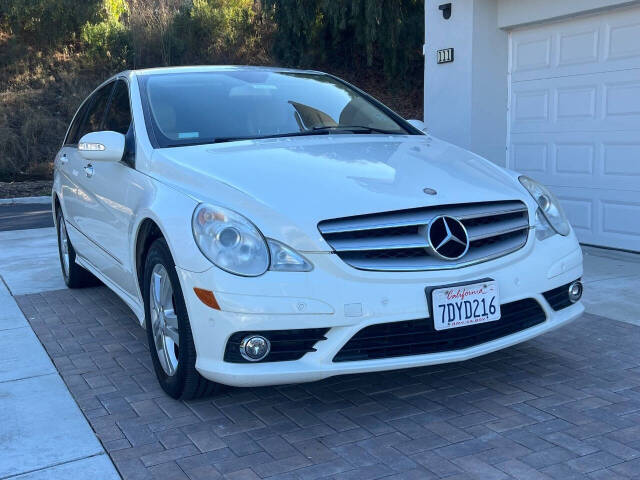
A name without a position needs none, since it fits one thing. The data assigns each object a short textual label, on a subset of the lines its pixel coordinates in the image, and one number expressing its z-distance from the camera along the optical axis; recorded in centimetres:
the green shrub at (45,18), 2267
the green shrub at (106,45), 2319
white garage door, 690
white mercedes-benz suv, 313
